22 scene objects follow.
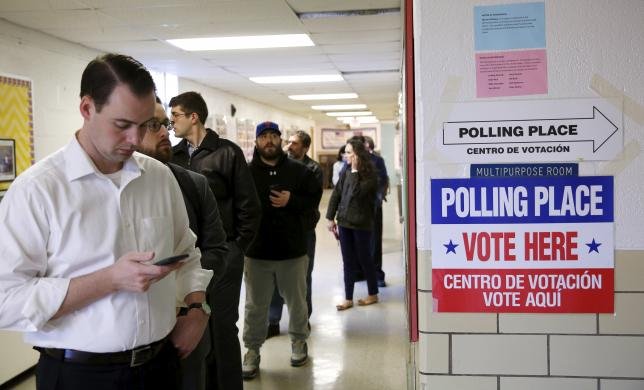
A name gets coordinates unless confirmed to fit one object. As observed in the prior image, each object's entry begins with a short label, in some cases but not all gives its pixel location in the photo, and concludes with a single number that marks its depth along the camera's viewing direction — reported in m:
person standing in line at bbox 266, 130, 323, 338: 4.04
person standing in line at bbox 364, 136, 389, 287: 5.92
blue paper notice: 1.54
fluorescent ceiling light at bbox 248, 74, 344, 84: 7.92
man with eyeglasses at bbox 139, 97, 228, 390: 2.16
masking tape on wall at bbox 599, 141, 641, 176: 1.53
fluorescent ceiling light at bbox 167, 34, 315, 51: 5.12
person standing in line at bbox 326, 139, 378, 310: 4.99
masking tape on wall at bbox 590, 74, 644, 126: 1.52
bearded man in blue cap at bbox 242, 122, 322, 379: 3.63
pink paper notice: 1.54
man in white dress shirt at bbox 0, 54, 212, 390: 1.35
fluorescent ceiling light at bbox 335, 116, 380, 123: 18.06
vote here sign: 1.55
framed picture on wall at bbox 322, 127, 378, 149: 21.47
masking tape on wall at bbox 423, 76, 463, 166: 1.56
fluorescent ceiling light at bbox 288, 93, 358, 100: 10.68
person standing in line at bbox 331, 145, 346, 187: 8.05
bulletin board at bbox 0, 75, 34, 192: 3.77
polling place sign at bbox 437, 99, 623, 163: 1.53
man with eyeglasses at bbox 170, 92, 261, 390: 2.88
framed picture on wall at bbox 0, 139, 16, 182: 3.74
